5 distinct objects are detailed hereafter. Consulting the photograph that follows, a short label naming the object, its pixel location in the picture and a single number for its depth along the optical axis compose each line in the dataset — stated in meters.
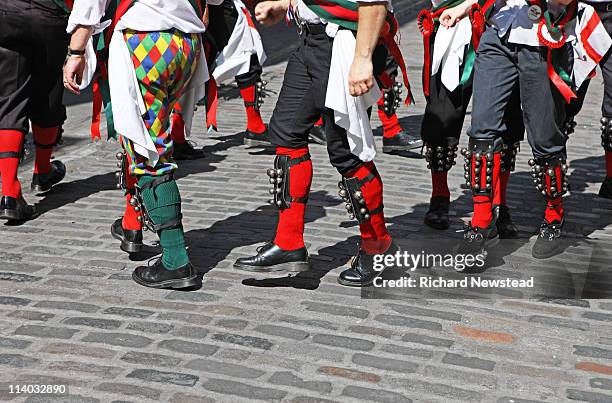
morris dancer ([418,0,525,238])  5.89
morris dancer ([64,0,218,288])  4.71
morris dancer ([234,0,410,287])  4.68
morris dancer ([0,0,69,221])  6.08
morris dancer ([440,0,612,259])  5.24
